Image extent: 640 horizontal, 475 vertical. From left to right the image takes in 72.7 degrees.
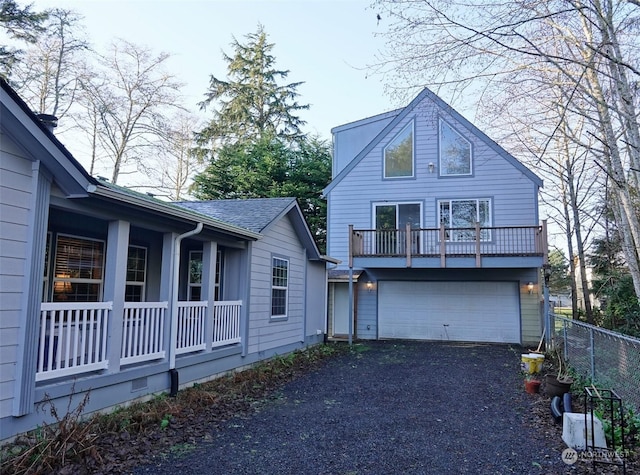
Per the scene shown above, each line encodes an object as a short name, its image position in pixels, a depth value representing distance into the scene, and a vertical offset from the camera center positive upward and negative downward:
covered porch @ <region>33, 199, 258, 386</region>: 5.33 -0.09
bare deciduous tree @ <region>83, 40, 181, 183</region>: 20.16 +8.66
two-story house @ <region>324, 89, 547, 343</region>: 13.78 +1.57
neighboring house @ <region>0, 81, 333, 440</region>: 4.30 +0.04
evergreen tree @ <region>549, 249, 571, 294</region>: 25.10 +0.73
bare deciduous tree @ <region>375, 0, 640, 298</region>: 5.30 +3.17
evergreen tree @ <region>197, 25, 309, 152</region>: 27.22 +11.58
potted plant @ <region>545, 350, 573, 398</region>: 6.84 -1.53
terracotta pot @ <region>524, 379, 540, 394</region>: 7.39 -1.66
